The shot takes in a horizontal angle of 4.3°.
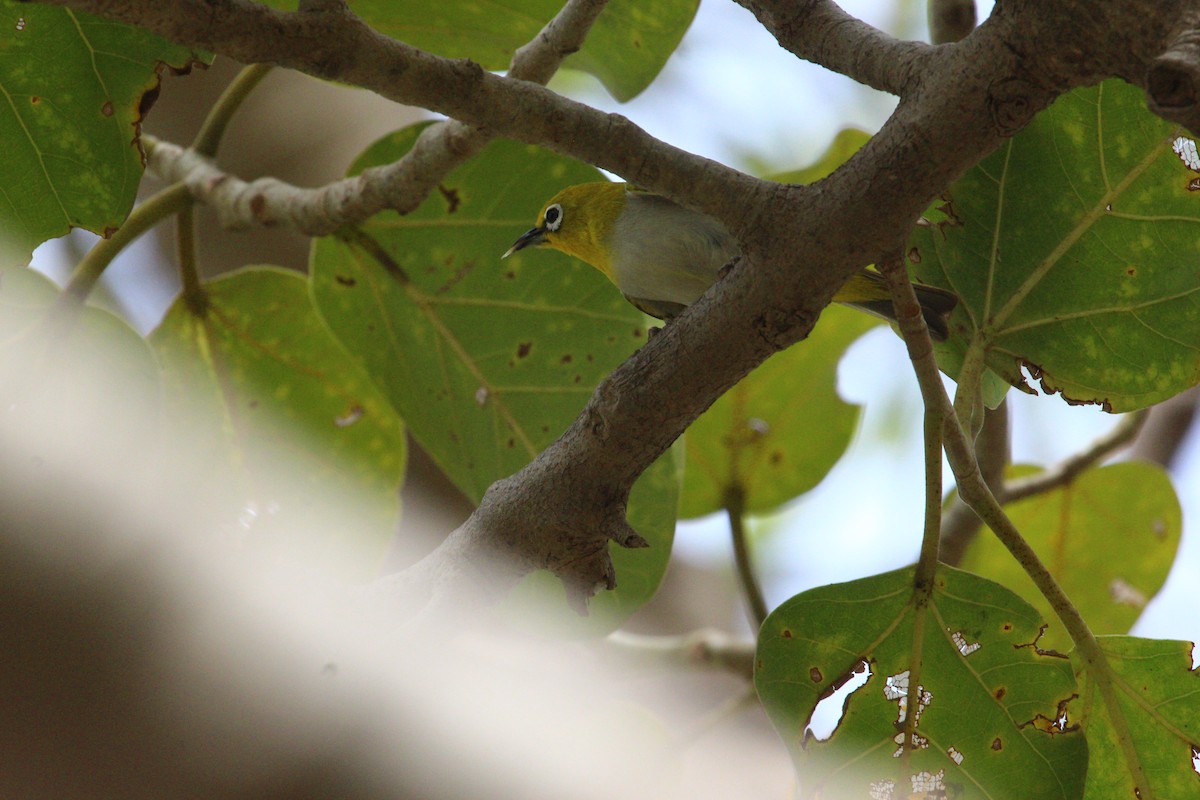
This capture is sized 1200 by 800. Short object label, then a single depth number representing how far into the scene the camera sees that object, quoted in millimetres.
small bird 4112
